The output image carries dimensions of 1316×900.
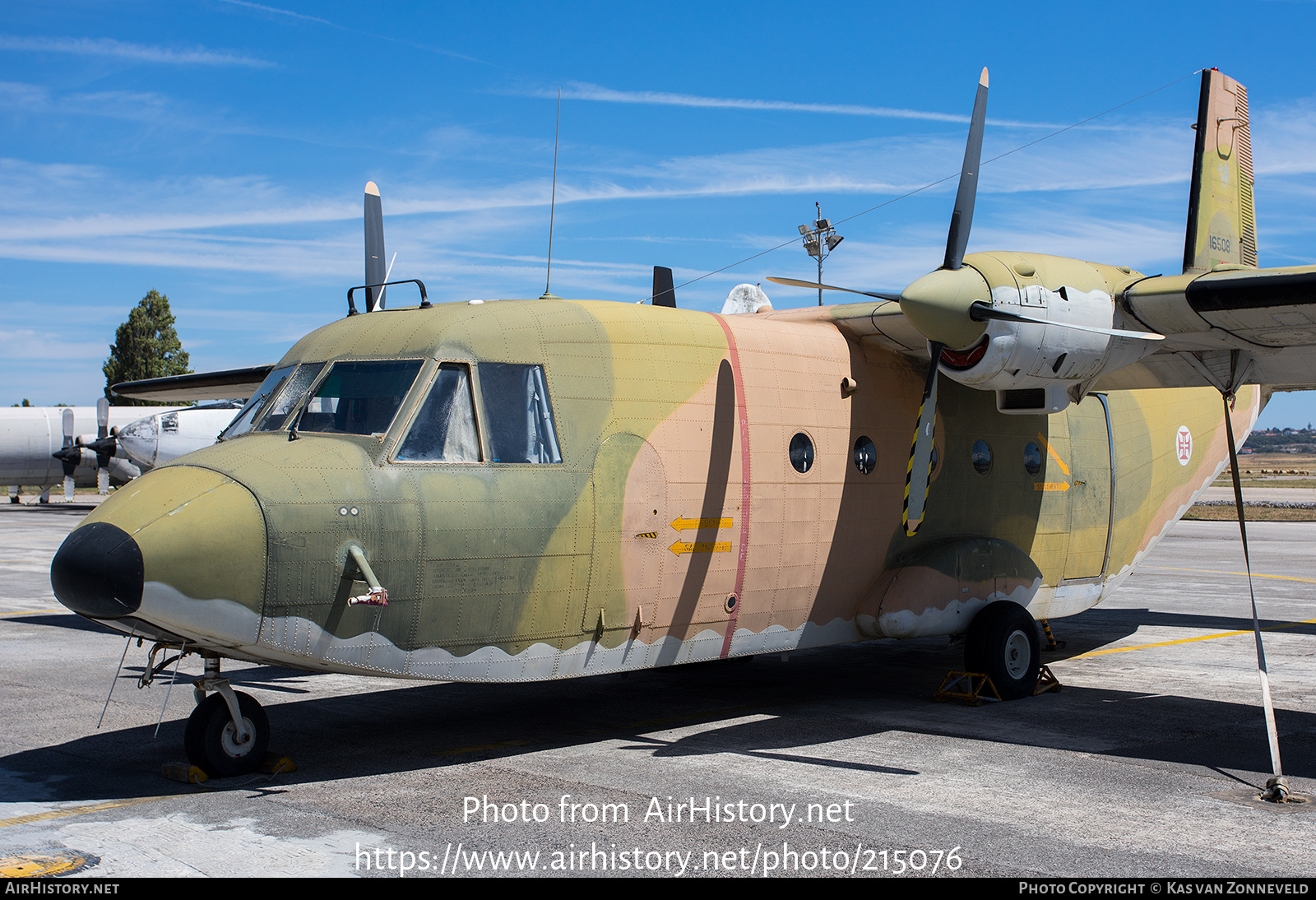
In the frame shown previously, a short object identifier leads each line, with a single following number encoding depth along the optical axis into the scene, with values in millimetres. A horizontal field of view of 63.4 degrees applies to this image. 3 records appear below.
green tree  62750
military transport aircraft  6637
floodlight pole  31859
